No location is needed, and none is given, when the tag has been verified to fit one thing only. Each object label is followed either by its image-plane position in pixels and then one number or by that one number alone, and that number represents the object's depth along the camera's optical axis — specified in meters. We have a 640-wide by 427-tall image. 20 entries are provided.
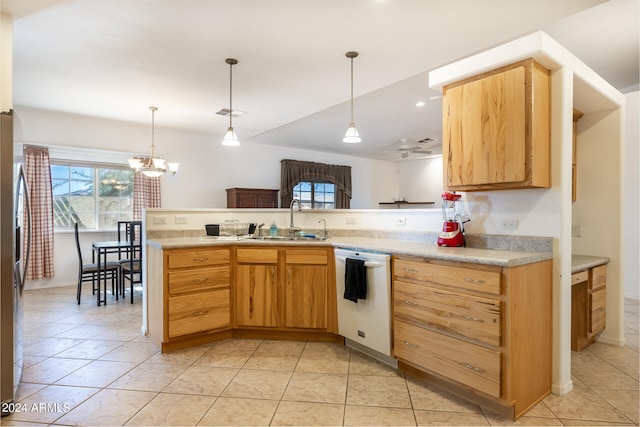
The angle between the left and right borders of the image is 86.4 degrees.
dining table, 4.33
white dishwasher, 2.42
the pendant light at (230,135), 3.35
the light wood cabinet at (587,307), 2.65
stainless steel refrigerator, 1.87
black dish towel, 2.54
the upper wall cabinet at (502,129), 2.03
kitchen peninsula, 1.86
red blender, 2.49
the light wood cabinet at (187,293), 2.73
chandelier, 4.60
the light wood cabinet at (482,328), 1.83
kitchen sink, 3.20
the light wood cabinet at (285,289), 2.93
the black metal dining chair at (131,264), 4.33
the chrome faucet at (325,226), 3.48
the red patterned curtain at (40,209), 4.94
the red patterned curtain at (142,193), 5.88
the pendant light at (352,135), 3.39
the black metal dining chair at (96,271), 4.32
